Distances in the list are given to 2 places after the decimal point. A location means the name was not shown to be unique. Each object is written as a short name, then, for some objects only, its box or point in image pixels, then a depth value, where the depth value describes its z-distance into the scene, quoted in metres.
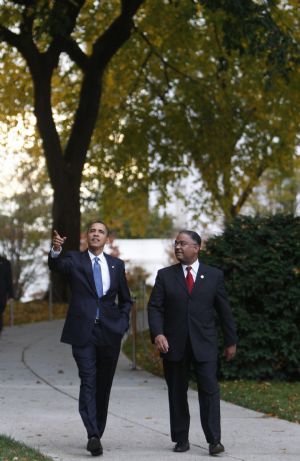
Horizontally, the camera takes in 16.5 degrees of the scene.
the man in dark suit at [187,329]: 8.27
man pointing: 8.31
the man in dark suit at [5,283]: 17.58
